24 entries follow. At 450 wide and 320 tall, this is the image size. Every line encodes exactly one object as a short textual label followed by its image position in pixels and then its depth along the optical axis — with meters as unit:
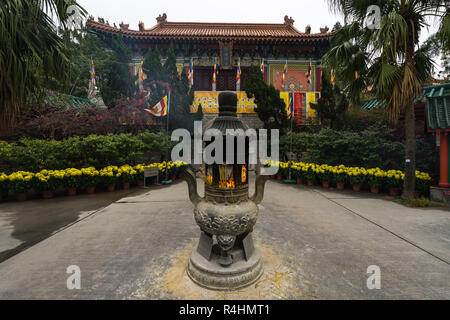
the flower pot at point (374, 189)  6.60
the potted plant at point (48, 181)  5.76
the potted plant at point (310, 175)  7.68
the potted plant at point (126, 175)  7.04
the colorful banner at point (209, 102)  11.60
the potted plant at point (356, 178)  6.69
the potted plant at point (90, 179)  6.34
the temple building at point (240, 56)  11.66
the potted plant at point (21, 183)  5.56
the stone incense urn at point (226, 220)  2.37
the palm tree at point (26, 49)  3.03
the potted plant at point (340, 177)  6.99
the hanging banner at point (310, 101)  11.30
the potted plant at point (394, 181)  6.16
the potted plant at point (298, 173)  8.05
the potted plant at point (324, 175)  7.32
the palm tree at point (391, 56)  4.80
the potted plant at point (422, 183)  6.00
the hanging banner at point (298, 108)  11.23
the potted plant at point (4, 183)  5.53
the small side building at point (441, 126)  5.58
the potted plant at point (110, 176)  6.64
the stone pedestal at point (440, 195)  5.50
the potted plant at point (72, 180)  6.08
